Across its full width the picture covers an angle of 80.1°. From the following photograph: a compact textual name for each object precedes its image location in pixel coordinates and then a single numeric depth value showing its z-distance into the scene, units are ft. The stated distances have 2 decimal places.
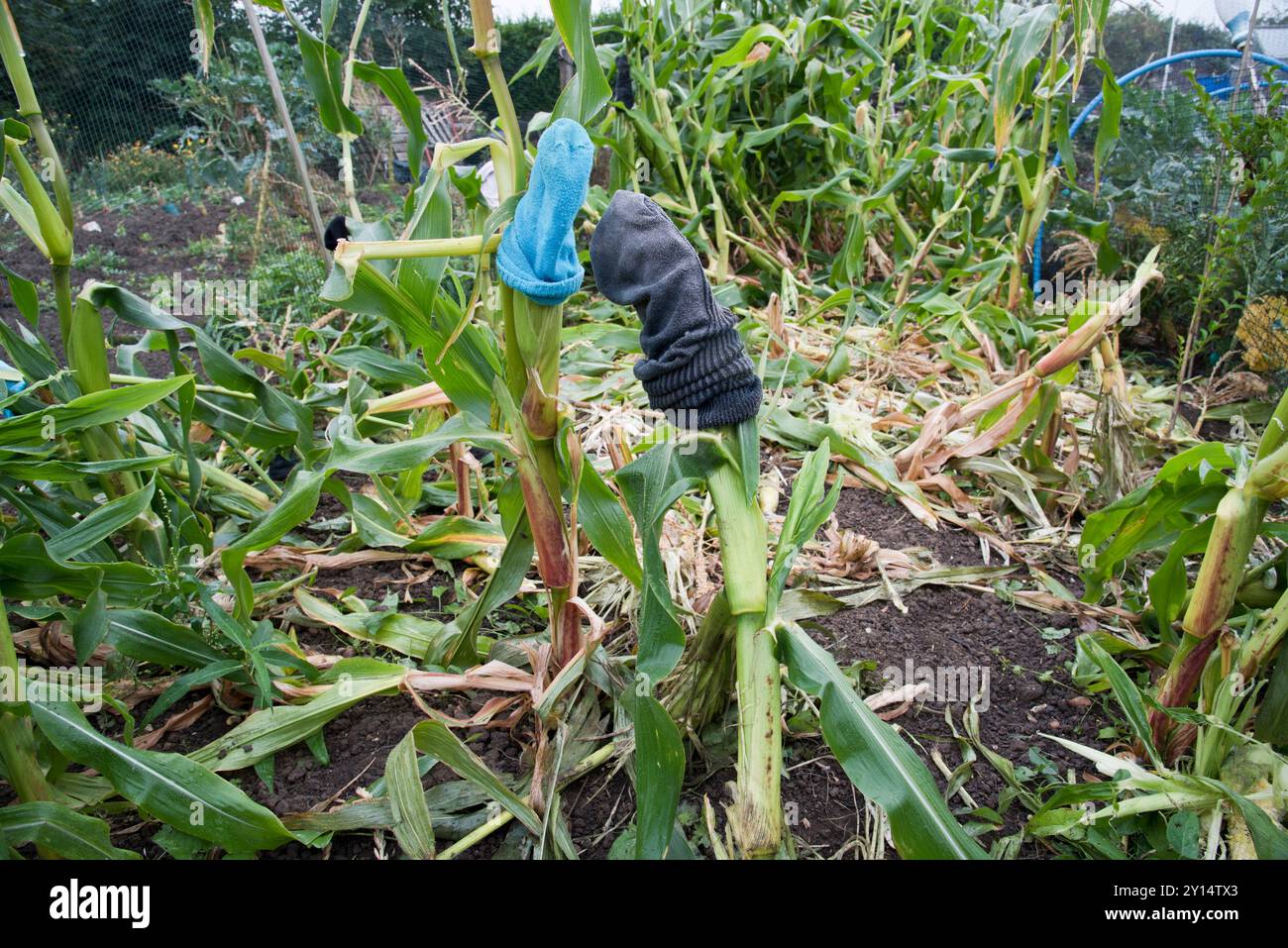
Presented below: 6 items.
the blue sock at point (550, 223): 2.62
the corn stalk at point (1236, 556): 3.09
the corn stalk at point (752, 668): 2.72
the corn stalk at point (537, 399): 2.91
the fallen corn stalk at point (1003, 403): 5.40
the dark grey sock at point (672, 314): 2.87
